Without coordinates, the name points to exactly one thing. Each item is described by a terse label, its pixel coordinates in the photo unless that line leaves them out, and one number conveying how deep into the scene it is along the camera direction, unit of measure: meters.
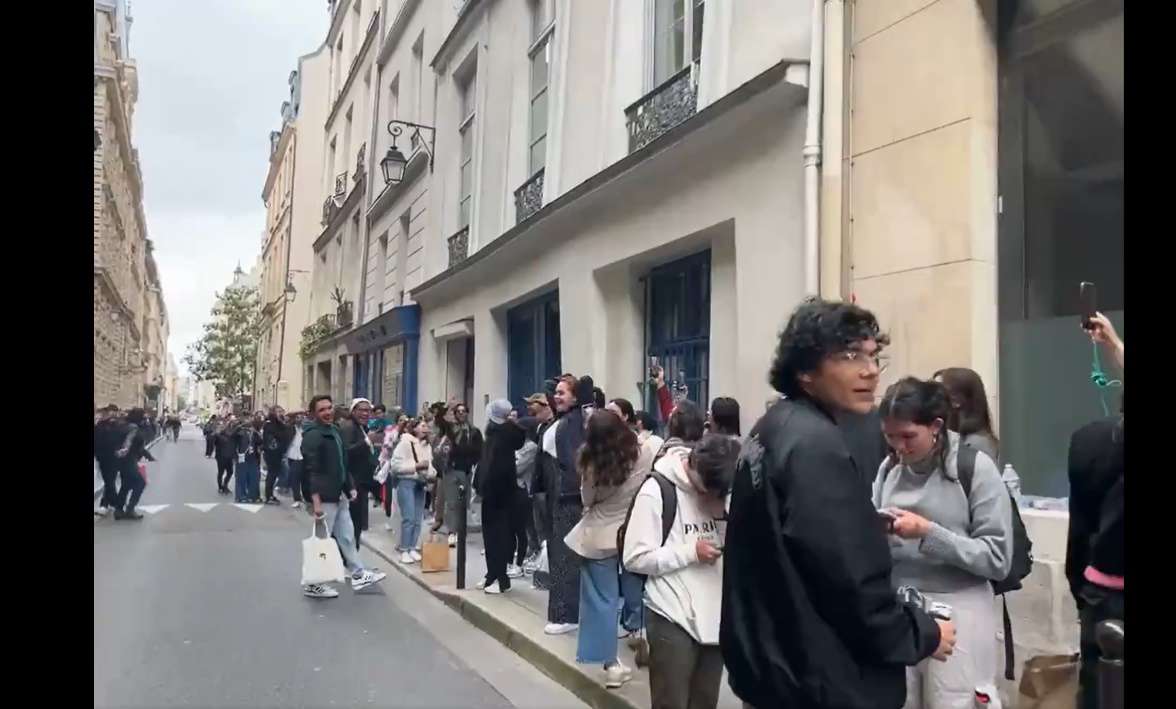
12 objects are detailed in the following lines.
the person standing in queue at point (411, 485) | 10.66
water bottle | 4.28
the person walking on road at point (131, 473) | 14.80
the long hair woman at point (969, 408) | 3.95
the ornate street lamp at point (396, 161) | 19.55
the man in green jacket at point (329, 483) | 8.53
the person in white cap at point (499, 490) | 8.36
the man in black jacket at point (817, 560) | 2.21
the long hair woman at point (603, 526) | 5.54
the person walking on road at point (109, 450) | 14.82
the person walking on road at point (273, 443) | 18.19
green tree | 57.78
